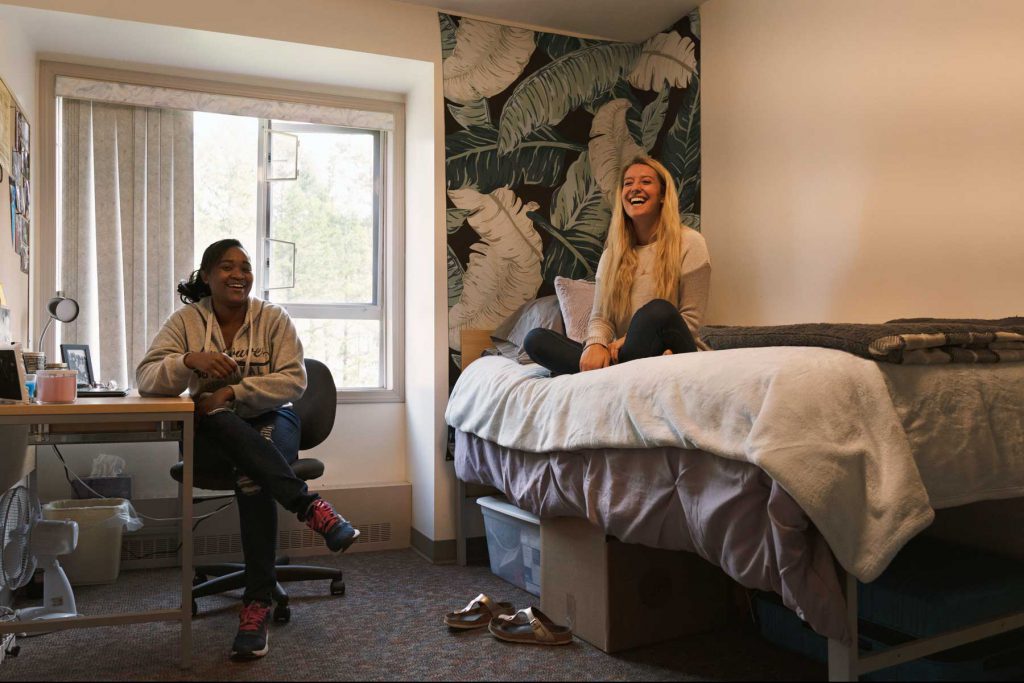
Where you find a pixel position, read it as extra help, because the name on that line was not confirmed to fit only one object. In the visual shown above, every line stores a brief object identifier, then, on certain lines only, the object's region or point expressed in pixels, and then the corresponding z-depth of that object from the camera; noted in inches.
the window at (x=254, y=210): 129.2
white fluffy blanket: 57.4
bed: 57.9
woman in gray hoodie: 88.8
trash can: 111.5
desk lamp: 109.0
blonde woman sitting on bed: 92.0
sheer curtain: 128.3
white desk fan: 85.8
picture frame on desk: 118.7
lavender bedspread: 58.5
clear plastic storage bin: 104.3
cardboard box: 82.9
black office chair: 97.7
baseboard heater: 124.3
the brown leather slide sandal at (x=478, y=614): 91.4
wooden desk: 76.6
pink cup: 79.7
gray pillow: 122.0
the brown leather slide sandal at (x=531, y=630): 85.5
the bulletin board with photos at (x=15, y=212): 102.7
